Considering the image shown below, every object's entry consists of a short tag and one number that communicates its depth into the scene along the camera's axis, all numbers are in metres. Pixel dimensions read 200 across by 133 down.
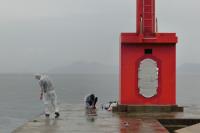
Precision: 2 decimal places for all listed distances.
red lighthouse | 20.61
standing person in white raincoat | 18.02
